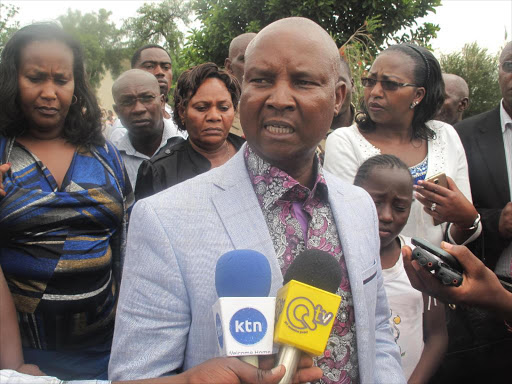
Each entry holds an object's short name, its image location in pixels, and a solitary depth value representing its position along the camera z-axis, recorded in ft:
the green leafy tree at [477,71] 59.77
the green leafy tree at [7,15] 46.00
